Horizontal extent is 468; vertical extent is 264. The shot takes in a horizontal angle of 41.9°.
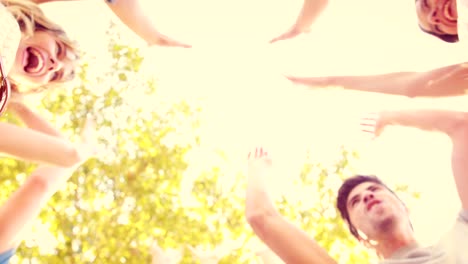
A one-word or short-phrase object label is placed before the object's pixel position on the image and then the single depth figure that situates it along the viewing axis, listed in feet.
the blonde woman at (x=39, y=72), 7.29
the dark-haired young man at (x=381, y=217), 6.93
